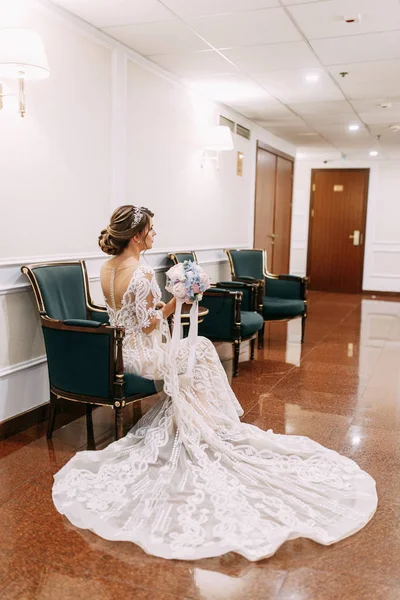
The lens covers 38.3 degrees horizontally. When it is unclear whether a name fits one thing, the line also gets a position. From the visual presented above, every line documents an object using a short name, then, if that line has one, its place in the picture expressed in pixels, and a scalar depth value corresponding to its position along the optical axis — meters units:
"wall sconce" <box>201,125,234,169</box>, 5.71
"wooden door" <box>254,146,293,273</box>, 7.87
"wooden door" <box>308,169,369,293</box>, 11.29
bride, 2.37
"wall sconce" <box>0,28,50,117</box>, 3.01
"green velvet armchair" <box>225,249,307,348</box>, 6.11
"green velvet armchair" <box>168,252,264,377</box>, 5.02
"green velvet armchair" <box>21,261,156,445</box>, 3.12
